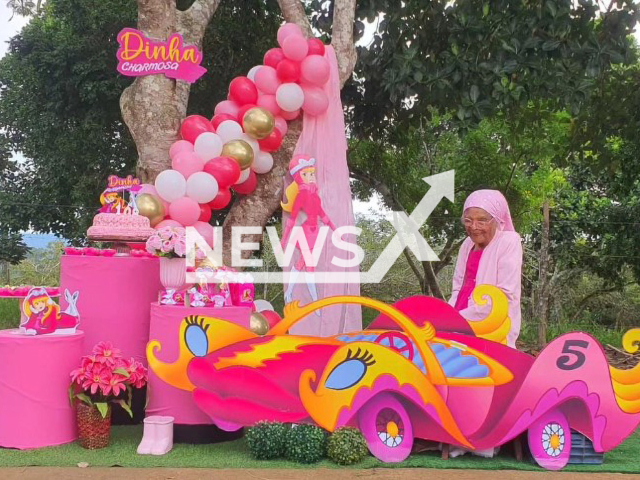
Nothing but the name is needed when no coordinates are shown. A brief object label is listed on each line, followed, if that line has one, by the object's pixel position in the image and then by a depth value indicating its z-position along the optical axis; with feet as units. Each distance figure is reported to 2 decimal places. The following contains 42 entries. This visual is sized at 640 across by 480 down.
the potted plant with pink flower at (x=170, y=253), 12.82
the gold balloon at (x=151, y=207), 15.47
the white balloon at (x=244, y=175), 17.44
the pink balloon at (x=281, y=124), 17.81
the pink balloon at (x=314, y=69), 17.15
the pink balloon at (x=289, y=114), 17.85
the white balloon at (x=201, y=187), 15.92
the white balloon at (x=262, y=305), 18.25
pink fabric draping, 17.92
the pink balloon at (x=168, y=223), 15.60
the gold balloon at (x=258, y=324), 15.64
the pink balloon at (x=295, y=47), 17.10
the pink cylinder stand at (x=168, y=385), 12.79
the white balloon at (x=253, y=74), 17.67
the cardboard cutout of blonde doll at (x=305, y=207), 17.28
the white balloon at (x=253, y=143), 17.13
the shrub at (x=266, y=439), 11.81
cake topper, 14.40
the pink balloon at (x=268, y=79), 17.34
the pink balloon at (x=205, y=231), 16.15
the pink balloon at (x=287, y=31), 17.37
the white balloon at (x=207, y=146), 16.30
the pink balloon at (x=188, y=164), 16.16
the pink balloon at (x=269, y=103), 17.57
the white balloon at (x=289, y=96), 17.25
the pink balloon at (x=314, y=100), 17.72
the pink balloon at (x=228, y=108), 17.61
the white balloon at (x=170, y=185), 15.81
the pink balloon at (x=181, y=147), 16.65
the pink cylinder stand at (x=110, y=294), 13.61
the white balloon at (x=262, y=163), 18.01
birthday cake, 13.87
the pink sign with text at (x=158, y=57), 17.67
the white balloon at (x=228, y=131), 16.87
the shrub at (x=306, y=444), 11.70
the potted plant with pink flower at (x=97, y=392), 12.22
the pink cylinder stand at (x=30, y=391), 12.17
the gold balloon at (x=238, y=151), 16.58
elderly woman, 12.68
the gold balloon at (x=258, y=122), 16.83
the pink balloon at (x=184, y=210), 15.88
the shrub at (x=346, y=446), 11.55
